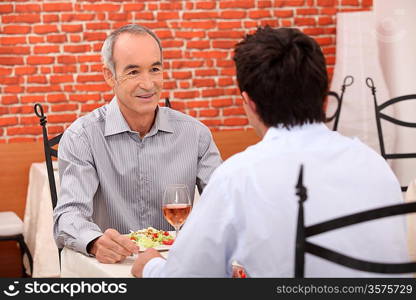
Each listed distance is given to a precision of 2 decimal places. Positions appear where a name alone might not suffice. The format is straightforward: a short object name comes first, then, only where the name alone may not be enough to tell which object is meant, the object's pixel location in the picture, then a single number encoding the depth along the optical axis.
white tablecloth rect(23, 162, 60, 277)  4.22
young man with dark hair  1.42
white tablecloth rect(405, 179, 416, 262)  2.21
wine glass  2.04
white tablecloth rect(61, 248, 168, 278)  1.82
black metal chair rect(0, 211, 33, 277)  4.54
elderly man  2.38
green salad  2.03
